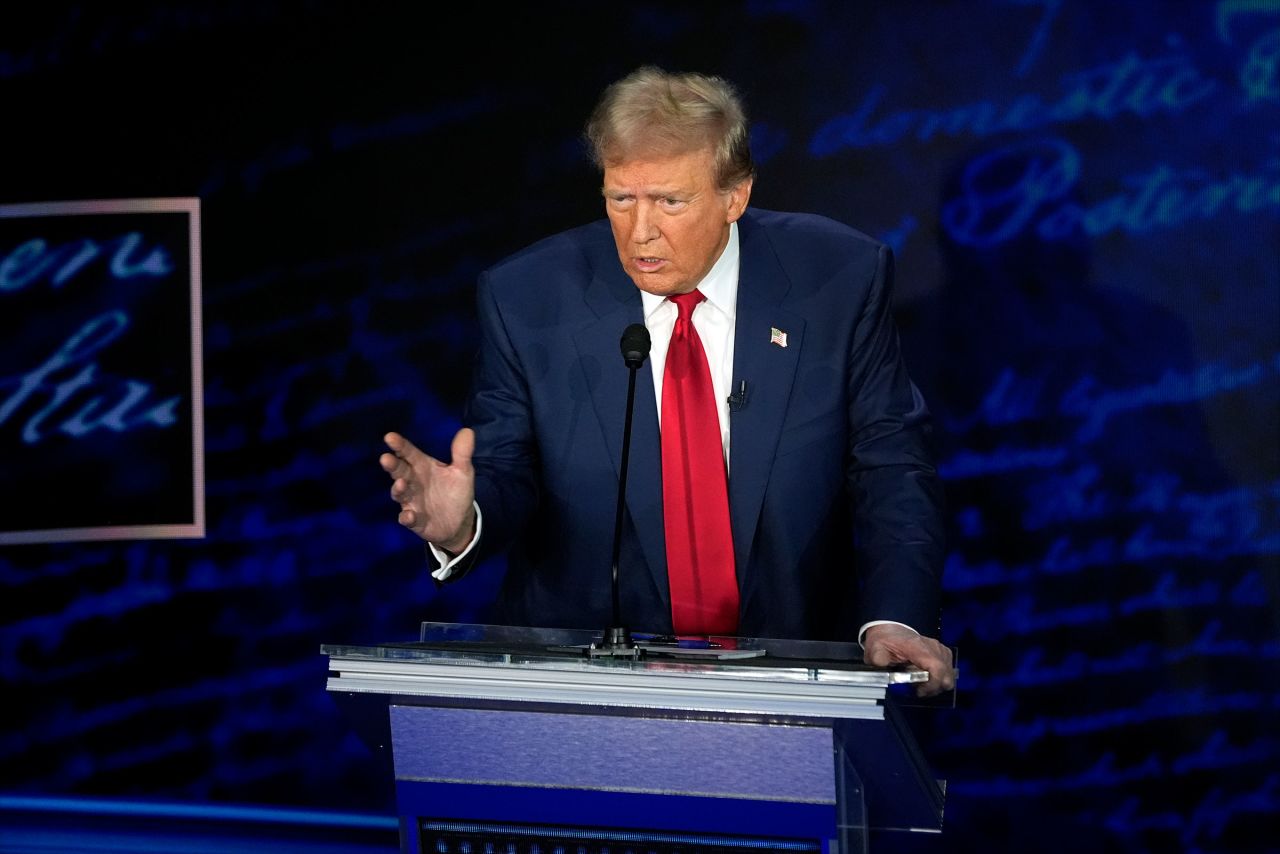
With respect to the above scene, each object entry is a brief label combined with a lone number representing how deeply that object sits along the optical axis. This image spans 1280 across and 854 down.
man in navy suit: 13.44
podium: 12.70
